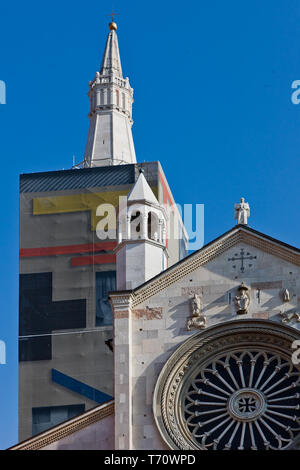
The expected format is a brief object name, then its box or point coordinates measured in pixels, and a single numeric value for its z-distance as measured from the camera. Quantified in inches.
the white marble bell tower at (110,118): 2613.2
